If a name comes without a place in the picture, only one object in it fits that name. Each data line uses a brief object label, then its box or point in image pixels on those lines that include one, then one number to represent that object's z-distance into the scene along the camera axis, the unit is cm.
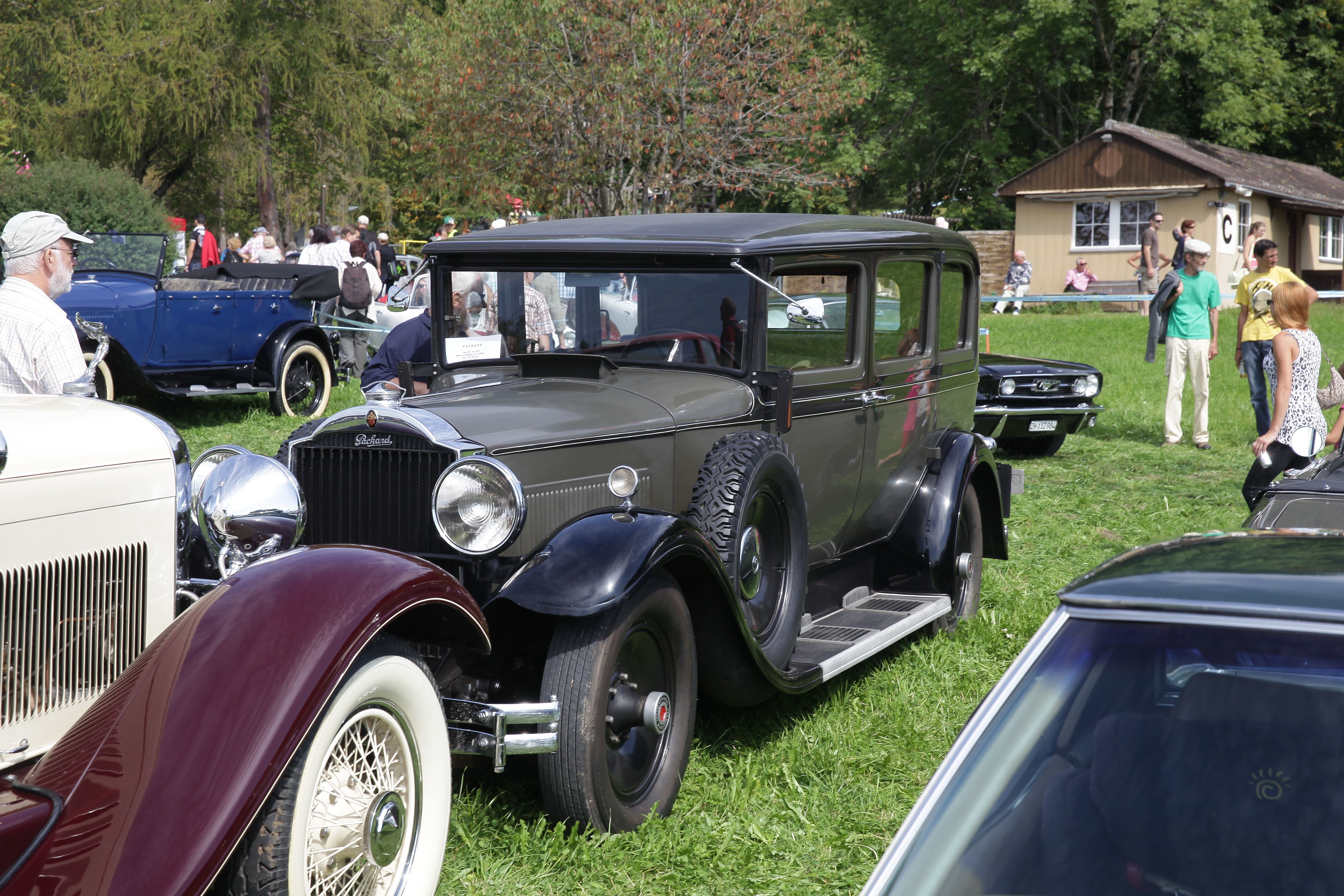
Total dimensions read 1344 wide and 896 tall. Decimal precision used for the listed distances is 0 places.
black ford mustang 1053
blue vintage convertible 1094
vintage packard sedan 347
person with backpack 1434
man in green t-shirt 1067
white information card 484
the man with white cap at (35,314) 442
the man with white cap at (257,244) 1888
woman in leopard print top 629
